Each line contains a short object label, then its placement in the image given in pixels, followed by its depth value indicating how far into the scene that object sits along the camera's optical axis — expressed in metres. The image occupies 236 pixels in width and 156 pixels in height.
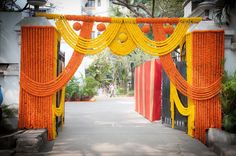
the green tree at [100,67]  26.88
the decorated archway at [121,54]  7.97
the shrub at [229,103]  7.35
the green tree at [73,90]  21.98
